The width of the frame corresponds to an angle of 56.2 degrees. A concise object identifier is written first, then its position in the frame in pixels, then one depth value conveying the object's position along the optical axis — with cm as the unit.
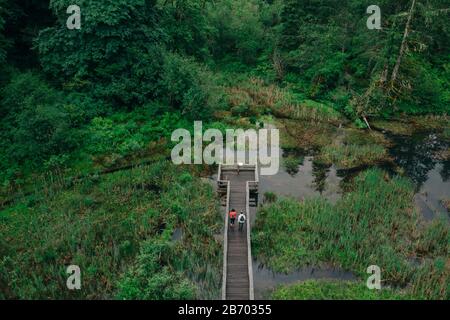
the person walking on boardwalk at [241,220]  2264
